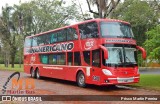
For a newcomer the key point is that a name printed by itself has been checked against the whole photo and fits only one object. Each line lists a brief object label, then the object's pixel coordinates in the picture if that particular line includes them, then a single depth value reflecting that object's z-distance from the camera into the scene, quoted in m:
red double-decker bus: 10.83
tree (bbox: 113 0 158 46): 22.20
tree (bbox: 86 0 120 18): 15.94
